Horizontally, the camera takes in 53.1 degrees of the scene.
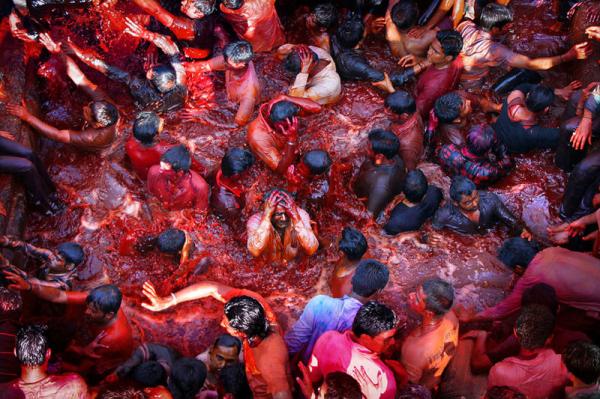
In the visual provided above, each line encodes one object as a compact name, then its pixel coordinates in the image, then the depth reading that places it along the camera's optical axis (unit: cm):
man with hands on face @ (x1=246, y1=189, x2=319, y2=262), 525
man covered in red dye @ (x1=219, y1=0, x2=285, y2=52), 693
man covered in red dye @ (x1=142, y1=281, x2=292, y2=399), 413
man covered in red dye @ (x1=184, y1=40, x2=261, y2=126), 637
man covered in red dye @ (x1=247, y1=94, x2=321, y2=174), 586
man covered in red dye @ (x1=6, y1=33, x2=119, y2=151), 599
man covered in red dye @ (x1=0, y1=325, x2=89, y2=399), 398
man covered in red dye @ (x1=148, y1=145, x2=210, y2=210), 545
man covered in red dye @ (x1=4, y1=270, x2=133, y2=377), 450
